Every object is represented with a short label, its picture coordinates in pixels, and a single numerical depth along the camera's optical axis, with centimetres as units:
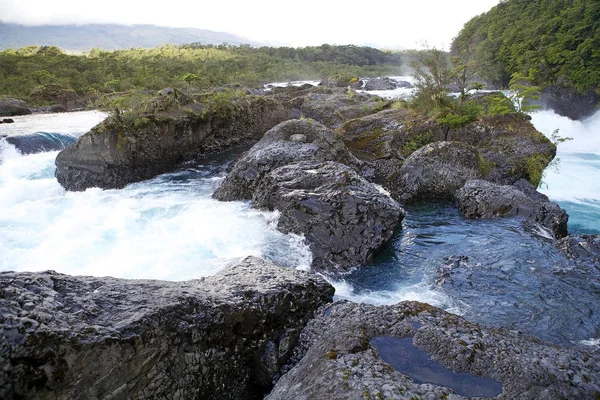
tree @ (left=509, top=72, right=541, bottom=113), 1379
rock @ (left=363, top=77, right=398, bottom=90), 4372
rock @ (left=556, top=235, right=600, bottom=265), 768
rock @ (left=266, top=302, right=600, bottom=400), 346
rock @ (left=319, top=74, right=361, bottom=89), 4480
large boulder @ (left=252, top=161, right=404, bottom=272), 814
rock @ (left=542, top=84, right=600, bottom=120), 2678
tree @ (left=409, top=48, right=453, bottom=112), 1574
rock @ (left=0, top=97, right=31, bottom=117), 2602
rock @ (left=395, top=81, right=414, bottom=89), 4654
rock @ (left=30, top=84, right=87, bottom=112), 3115
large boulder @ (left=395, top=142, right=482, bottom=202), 1172
